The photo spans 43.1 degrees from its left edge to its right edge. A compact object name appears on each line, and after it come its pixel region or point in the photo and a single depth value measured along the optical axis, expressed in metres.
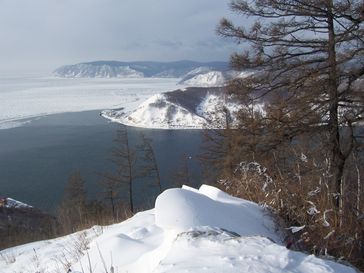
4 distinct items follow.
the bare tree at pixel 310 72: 7.22
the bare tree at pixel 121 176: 24.00
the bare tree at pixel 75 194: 25.64
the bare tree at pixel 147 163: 25.05
